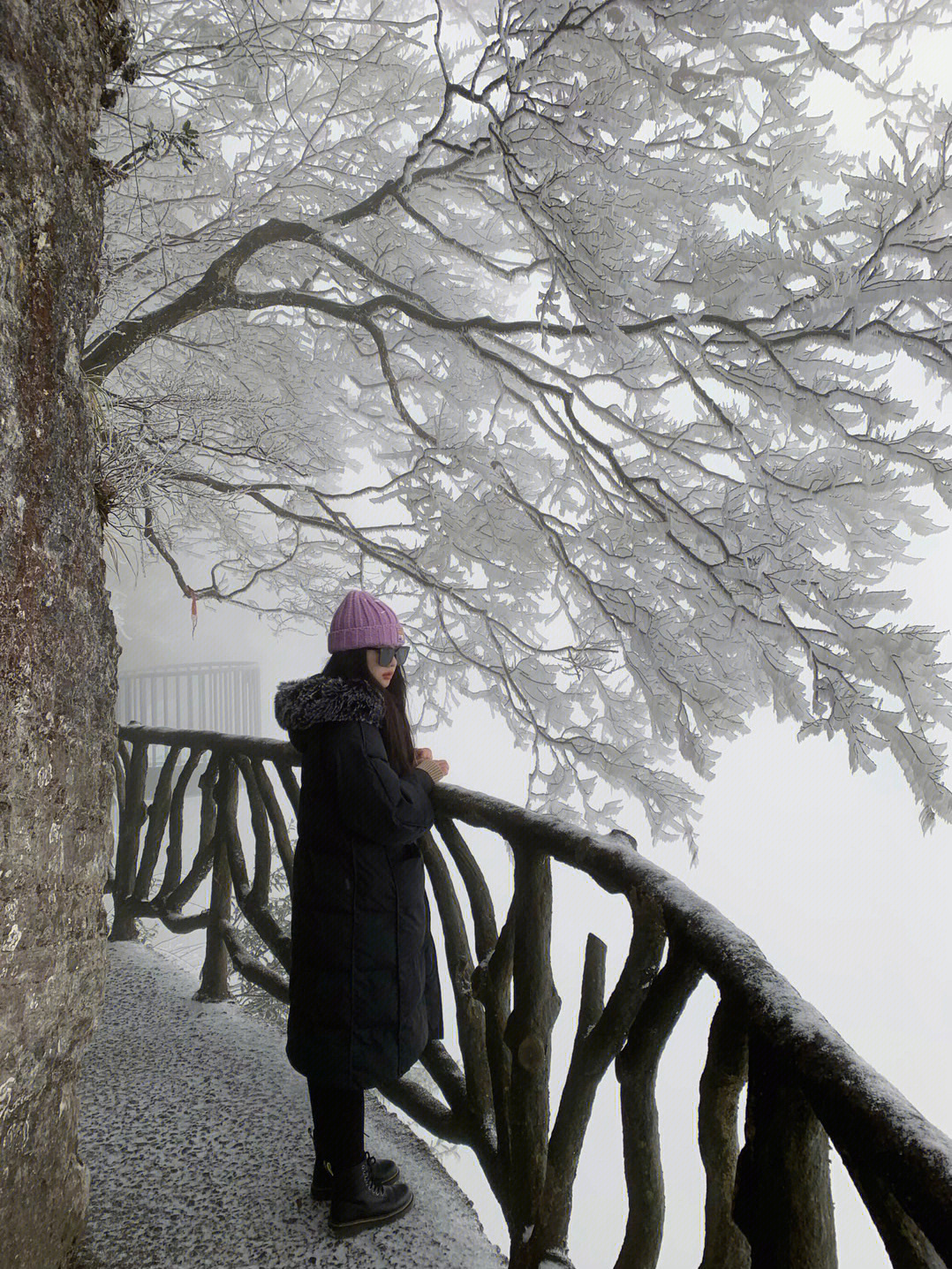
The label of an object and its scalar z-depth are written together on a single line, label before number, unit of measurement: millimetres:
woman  2219
